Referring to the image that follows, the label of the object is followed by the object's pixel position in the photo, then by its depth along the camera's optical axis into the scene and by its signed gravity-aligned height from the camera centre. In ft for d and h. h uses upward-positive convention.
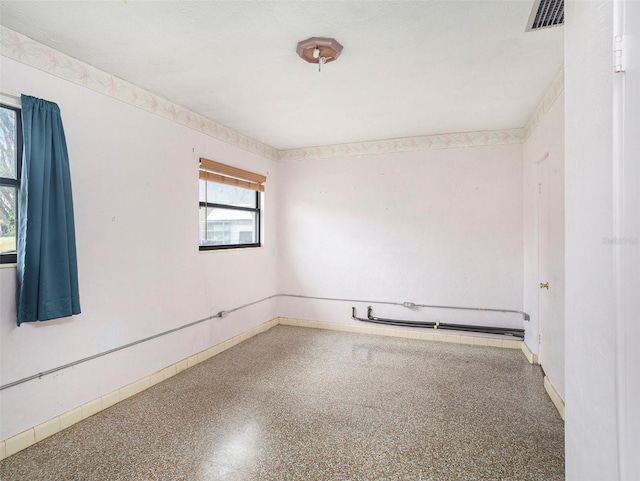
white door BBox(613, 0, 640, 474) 2.26 +0.02
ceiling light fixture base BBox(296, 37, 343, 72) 7.08 +4.17
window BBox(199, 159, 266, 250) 12.21 +1.48
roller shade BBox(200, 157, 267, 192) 12.01 +2.63
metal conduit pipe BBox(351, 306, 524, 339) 13.19 -3.40
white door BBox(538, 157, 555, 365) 10.04 -0.27
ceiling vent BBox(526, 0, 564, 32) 5.98 +4.23
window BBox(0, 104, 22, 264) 6.98 +1.39
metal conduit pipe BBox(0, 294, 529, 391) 7.28 -2.72
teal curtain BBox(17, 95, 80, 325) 6.95 +0.44
